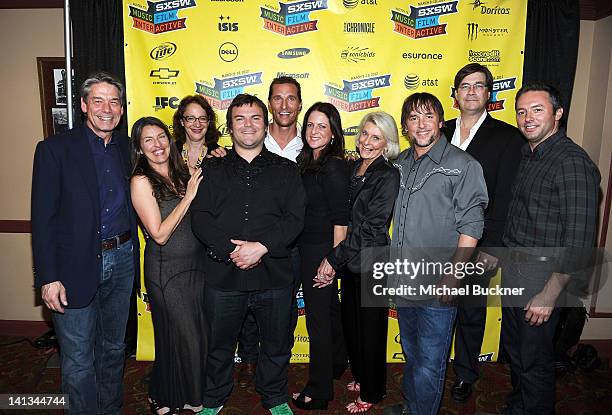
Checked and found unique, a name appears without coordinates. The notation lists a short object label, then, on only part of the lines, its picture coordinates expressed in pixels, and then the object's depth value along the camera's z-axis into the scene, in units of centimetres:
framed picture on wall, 358
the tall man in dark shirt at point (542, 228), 208
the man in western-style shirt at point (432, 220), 216
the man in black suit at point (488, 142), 271
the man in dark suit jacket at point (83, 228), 207
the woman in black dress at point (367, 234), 232
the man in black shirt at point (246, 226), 232
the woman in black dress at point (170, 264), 232
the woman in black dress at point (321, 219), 247
